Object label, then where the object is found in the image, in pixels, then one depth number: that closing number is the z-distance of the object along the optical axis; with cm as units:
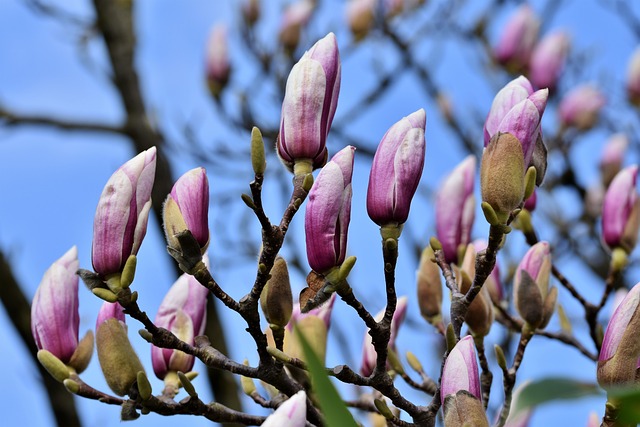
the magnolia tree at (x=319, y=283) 147
